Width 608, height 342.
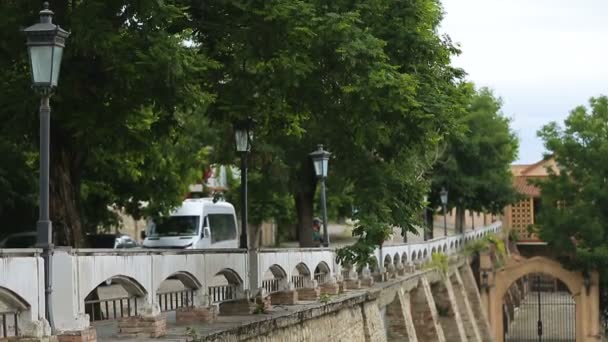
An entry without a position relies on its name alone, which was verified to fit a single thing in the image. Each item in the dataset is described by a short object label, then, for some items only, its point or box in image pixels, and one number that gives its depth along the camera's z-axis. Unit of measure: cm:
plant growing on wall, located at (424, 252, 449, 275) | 4096
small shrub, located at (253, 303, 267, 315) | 1805
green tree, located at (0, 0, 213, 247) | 1593
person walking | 6064
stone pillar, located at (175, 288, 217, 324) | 1587
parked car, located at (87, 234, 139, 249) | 3344
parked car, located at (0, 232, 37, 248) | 2973
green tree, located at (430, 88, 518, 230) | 5606
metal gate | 5628
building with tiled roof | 7062
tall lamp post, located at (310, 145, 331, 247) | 2530
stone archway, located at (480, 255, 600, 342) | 5166
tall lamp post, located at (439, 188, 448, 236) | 4815
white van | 3319
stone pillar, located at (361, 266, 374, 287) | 2811
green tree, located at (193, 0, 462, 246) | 1706
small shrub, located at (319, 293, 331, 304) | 2150
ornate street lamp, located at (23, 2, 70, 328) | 1133
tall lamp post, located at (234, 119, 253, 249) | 1912
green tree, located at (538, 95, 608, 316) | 5175
